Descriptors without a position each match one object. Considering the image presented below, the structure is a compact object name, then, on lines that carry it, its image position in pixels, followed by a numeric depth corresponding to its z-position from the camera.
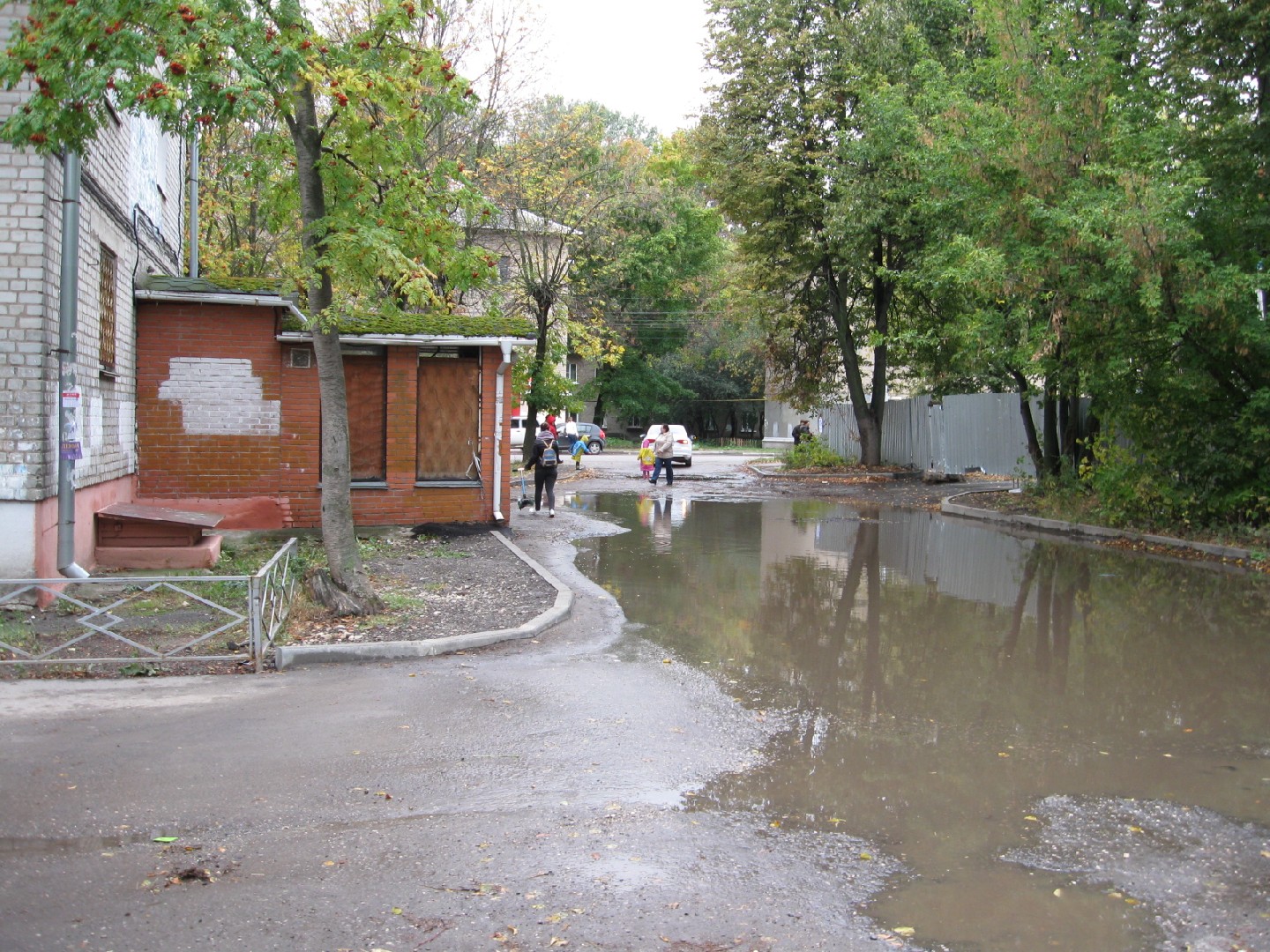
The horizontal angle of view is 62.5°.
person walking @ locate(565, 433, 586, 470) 34.27
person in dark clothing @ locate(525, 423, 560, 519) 20.28
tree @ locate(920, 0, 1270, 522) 14.61
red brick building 14.23
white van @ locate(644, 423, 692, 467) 39.25
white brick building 9.25
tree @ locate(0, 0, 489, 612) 7.94
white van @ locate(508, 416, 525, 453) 43.74
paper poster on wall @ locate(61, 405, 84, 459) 9.54
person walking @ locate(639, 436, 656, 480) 32.25
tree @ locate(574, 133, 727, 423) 33.59
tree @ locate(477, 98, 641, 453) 27.72
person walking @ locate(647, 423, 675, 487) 29.38
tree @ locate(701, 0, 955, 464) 27.50
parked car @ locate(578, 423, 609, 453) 52.72
